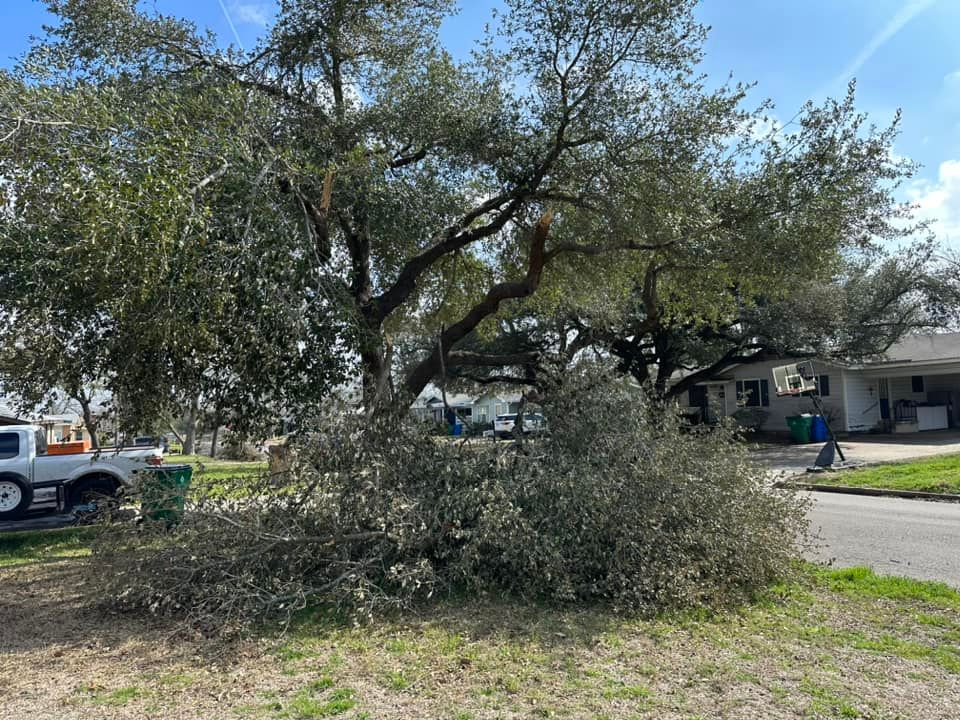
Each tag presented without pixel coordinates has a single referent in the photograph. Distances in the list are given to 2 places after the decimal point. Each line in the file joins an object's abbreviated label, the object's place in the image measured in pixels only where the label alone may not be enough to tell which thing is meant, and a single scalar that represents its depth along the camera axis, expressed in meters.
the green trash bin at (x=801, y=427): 26.88
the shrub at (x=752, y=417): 30.98
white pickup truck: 12.07
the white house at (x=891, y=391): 28.20
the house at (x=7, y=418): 24.29
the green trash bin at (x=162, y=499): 7.04
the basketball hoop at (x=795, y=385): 17.47
